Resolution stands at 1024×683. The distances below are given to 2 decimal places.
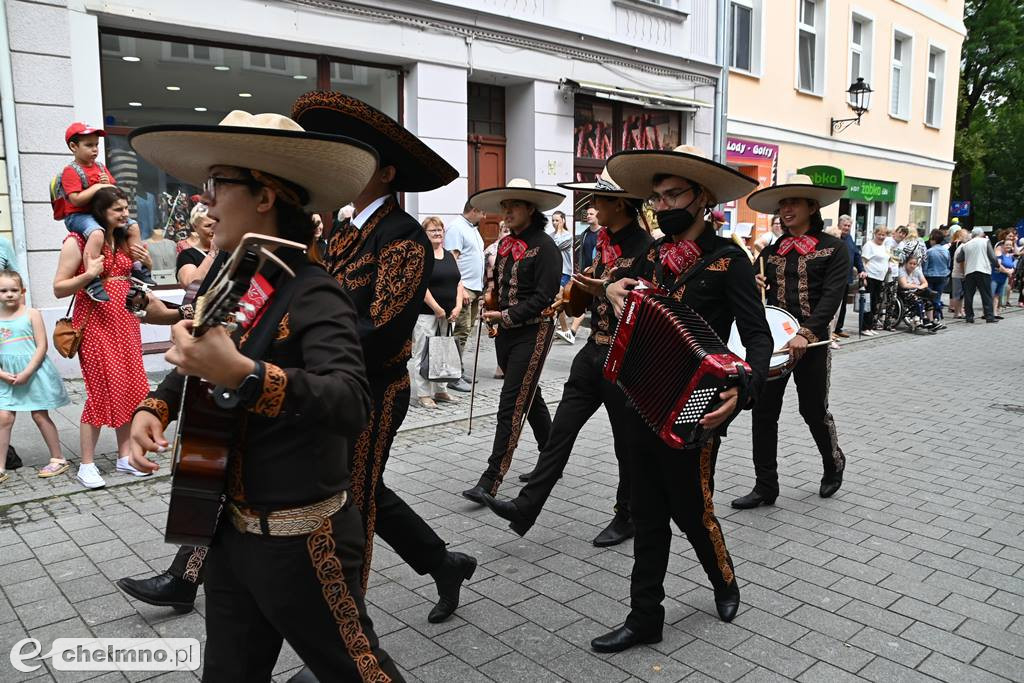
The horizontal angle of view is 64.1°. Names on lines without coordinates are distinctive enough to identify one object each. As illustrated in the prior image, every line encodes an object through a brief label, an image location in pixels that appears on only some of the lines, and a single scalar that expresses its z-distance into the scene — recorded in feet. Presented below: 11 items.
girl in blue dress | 18.65
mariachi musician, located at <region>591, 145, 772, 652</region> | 11.43
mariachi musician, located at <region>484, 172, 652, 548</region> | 14.90
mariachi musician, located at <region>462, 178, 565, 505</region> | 17.69
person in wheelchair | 50.42
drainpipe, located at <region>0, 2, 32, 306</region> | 26.76
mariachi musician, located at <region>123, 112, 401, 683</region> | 6.63
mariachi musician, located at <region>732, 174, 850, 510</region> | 17.83
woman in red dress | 18.12
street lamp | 66.64
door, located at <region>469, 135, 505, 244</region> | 42.78
